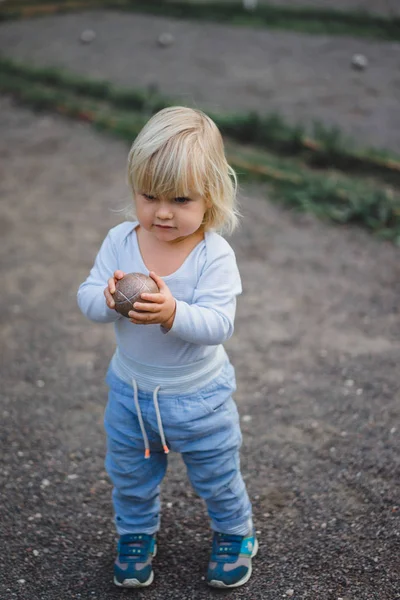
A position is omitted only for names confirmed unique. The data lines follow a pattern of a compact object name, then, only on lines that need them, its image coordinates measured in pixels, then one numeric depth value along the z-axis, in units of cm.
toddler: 220
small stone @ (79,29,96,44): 1216
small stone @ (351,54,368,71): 909
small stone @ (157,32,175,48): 1143
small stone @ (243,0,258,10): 1245
